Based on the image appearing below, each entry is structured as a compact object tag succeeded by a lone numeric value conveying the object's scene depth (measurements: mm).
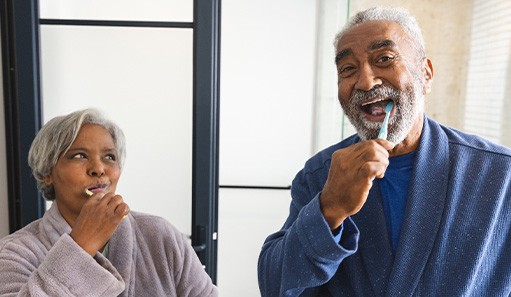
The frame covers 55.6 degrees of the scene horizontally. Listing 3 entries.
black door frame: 1431
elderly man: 690
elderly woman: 881
